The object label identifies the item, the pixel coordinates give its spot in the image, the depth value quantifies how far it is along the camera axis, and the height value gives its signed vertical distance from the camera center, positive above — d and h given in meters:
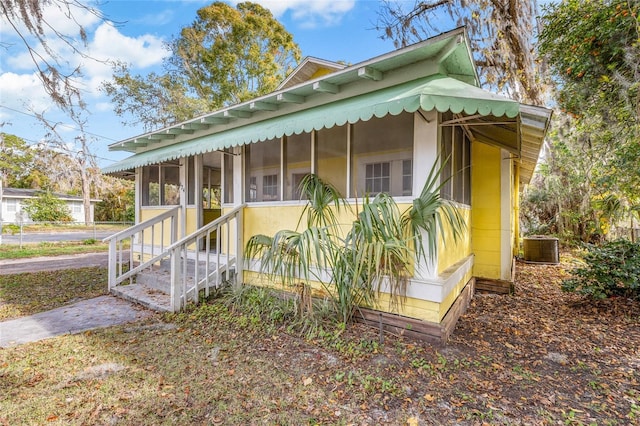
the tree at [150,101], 17.92 +6.71
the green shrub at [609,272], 5.22 -1.05
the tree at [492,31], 10.78 +6.83
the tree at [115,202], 34.55 +1.15
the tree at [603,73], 6.41 +3.34
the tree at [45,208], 26.94 +0.34
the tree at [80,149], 26.61 +5.81
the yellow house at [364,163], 3.79 +0.90
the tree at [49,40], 4.30 +2.60
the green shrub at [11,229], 21.75 -1.27
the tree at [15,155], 29.16 +5.80
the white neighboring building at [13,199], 29.53 +1.26
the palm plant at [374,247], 3.66 -0.44
